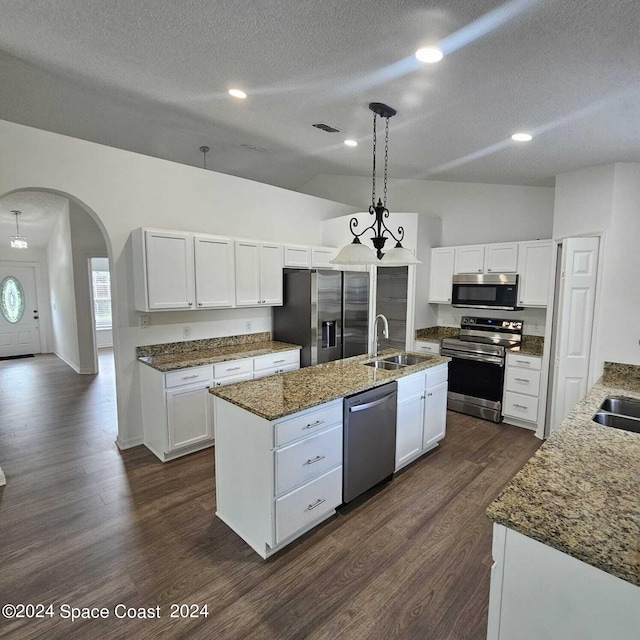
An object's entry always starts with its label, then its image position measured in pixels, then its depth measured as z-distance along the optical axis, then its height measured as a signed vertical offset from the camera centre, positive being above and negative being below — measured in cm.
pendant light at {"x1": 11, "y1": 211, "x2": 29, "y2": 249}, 631 +84
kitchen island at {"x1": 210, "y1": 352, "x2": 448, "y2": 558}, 209 -109
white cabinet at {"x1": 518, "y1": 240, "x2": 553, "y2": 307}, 399 +13
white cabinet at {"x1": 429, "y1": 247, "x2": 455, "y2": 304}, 483 +12
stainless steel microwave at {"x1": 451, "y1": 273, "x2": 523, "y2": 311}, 426 -10
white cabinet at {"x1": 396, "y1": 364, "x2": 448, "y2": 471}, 300 -118
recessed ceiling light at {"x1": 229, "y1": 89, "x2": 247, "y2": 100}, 262 +140
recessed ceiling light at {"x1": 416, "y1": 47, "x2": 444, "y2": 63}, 185 +121
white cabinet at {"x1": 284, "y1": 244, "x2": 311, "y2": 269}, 446 +33
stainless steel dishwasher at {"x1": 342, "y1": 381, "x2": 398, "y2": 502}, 251 -116
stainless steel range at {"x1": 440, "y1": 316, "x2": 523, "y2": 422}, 427 -100
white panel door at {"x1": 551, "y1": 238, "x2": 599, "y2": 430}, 337 -31
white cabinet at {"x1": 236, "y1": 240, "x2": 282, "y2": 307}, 400 +9
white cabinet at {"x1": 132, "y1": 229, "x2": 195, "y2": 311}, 332 +11
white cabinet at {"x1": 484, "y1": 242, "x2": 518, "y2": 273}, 425 +31
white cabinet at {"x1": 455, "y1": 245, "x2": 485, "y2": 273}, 453 +31
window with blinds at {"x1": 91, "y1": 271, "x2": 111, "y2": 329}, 901 -48
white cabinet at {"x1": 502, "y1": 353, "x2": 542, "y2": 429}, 401 -122
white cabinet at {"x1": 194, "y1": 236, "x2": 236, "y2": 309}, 365 +9
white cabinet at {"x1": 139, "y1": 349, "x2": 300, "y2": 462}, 329 -119
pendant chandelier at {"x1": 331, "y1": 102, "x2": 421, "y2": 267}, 254 +23
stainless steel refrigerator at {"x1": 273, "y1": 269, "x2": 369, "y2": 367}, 422 -40
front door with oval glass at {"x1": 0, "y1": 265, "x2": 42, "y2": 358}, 795 -76
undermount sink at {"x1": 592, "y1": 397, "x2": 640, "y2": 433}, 219 -83
